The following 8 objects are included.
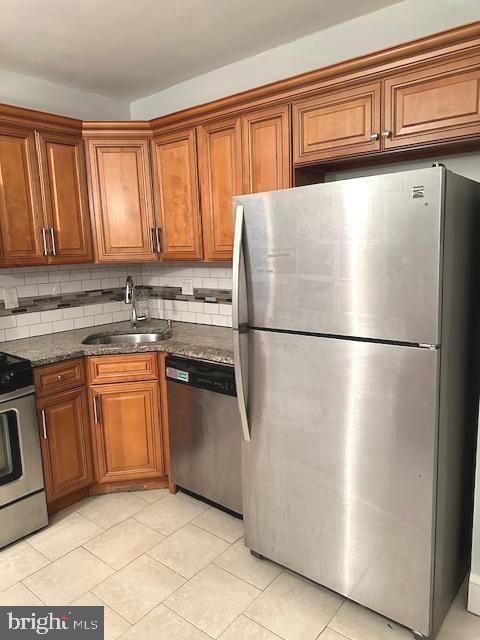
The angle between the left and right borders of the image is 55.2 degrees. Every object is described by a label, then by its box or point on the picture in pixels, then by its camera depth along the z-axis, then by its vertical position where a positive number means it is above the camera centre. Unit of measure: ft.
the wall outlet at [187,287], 10.88 -0.79
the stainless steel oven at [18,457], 7.54 -3.32
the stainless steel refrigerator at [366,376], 4.93 -1.55
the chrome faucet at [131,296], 10.54 -0.94
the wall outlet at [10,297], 9.44 -0.77
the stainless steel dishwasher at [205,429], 7.79 -3.13
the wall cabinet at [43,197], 8.45 +1.19
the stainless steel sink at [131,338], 10.09 -1.83
